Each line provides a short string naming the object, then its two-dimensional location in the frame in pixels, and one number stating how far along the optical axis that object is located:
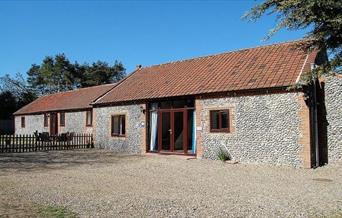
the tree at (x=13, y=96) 53.84
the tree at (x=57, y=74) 72.12
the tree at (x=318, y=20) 8.01
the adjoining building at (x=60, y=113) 34.75
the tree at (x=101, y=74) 71.31
